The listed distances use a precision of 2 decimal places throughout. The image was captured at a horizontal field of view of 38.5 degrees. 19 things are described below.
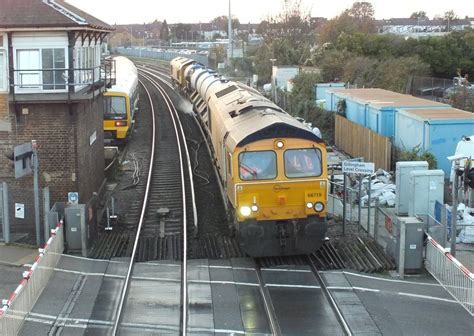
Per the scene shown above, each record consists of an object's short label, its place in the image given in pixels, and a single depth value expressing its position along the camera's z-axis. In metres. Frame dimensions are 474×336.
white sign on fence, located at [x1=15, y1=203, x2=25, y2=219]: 14.70
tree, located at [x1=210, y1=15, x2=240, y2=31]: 148.50
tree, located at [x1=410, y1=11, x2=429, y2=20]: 180.88
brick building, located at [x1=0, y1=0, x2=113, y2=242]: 15.62
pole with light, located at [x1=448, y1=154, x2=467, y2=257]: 12.26
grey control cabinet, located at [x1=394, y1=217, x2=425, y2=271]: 12.80
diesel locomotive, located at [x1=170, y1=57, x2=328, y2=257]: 13.09
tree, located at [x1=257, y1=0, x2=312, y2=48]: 67.12
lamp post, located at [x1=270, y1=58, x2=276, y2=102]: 41.28
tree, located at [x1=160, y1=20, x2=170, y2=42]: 162.18
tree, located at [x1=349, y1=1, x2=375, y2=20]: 89.89
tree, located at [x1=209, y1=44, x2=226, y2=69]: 75.12
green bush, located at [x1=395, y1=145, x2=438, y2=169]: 19.89
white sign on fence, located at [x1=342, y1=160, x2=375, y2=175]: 14.70
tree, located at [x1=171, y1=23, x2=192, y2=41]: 162.50
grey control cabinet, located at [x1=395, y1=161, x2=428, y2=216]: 16.94
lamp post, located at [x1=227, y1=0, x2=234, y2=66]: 57.07
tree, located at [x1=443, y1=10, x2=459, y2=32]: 109.17
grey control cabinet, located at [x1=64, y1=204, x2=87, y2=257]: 14.09
